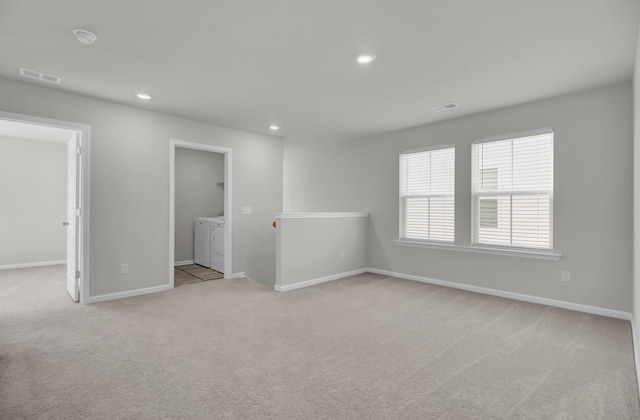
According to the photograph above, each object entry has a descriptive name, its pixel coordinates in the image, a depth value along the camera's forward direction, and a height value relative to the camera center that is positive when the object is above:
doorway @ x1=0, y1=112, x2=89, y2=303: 3.83 -0.01
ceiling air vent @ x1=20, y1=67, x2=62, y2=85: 3.14 +1.29
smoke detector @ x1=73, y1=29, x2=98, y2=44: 2.42 +1.28
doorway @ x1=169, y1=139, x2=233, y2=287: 4.59 -0.07
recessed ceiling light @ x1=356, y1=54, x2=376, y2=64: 2.81 +1.30
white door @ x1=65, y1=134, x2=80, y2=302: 3.92 -0.15
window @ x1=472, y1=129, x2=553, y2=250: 3.93 +0.25
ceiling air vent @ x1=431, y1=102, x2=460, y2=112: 4.08 +1.29
